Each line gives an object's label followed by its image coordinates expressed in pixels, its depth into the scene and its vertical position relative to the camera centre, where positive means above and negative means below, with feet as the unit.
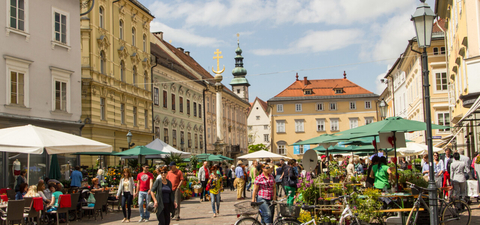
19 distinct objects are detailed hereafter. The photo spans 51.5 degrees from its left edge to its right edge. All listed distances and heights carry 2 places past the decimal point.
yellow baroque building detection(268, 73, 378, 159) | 266.57 +18.13
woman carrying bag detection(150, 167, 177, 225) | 39.99 -3.91
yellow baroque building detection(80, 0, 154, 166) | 97.66 +17.15
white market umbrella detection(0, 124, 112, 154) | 44.58 +1.07
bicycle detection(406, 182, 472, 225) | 32.99 -4.68
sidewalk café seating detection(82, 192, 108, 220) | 52.11 -5.32
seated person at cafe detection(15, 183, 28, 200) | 45.34 -3.43
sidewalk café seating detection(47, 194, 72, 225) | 46.36 -4.78
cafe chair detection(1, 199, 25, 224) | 39.91 -4.60
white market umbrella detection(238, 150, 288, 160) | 98.60 -1.29
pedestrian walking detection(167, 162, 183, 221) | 48.21 -2.59
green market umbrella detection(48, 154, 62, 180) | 59.93 -1.93
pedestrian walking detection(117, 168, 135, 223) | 50.60 -4.05
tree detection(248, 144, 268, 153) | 275.16 +0.95
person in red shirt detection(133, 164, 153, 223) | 49.11 -3.37
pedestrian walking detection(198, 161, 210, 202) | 74.59 -4.12
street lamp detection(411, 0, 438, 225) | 29.19 +6.33
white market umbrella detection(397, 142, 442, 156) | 76.58 -0.44
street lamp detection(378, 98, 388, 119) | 86.48 +6.60
